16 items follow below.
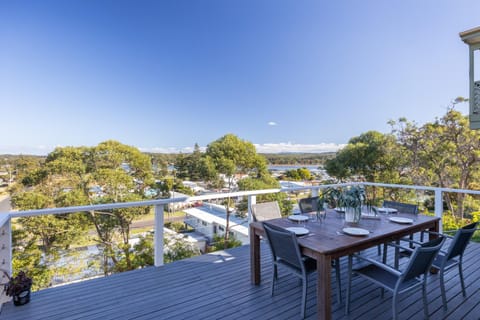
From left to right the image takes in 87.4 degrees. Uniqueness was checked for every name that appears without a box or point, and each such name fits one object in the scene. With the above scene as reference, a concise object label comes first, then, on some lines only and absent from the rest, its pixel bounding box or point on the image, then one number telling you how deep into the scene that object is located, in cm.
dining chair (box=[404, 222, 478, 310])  220
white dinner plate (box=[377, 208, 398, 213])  328
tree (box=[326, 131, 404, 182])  1024
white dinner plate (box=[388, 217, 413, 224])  275
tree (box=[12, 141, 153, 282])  655
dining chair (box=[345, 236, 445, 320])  184
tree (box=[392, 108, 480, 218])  867
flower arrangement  270
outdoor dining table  203
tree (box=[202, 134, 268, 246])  1209
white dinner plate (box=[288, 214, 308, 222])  292
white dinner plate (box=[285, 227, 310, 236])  242
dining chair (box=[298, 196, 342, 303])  369
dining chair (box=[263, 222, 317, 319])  217
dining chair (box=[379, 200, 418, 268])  272
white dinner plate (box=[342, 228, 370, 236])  235
